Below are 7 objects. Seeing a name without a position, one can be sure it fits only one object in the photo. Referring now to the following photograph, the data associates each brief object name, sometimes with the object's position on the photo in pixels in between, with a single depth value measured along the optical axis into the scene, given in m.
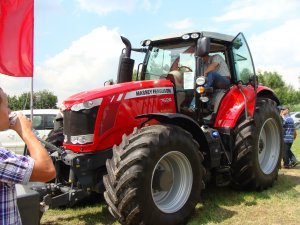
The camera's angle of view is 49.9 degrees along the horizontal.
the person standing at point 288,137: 7.65
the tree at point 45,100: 31.89
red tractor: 3.57
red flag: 5.73
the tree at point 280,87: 37.95
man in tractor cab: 4.96
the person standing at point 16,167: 1.50
